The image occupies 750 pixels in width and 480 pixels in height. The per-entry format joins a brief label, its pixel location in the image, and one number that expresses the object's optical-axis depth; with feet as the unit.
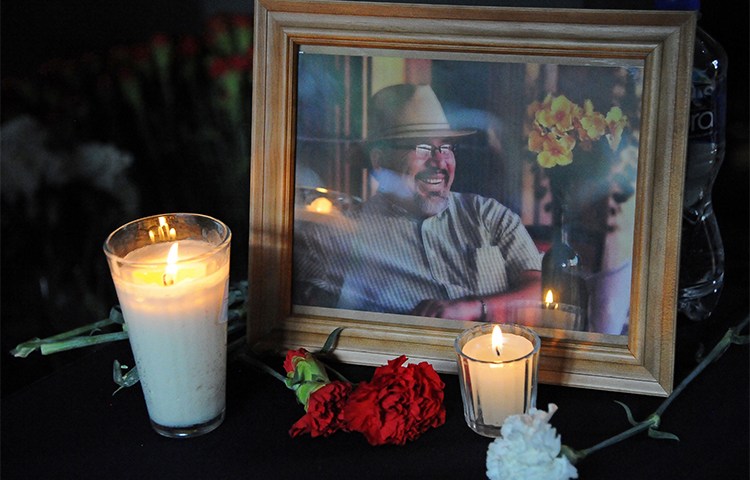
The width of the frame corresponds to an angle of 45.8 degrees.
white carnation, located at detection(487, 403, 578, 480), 2.19
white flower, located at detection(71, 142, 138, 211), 3.26
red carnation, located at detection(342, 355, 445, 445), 2.44
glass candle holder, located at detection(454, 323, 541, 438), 2.49
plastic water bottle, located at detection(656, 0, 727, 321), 3.01
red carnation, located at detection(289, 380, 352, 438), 2.48
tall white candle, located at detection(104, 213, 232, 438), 2.43
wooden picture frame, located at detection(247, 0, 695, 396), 2.56
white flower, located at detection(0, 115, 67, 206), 3.12
